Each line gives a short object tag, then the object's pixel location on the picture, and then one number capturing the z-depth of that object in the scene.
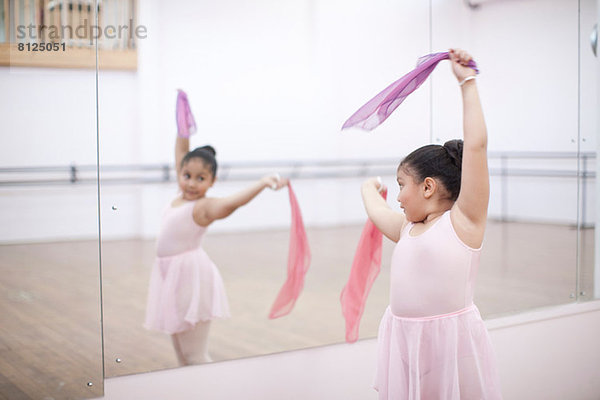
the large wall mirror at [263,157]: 2.00
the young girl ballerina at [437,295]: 1.87
